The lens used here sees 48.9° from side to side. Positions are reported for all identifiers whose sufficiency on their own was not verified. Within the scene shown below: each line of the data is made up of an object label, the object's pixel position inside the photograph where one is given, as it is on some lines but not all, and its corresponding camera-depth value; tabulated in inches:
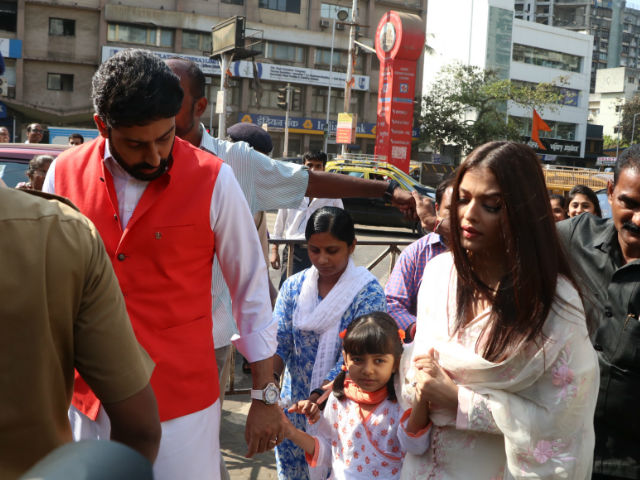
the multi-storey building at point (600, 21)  3823.8
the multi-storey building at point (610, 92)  3531.0
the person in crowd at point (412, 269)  140.2
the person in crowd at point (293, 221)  270.4
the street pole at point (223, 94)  546.9
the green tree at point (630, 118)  2645.2
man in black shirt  93.5
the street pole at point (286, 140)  1429.6
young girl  117.6
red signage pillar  1219.2
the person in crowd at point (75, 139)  402.0
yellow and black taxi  714.2
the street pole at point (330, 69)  1616.9
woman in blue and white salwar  133.1
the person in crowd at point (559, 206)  267.9
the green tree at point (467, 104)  1700.3
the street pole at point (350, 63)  1238.9
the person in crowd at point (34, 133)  385.1
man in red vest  84.8
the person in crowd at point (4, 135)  385.7
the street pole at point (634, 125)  2530.5
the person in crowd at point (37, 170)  196.9
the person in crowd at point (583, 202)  249.3
